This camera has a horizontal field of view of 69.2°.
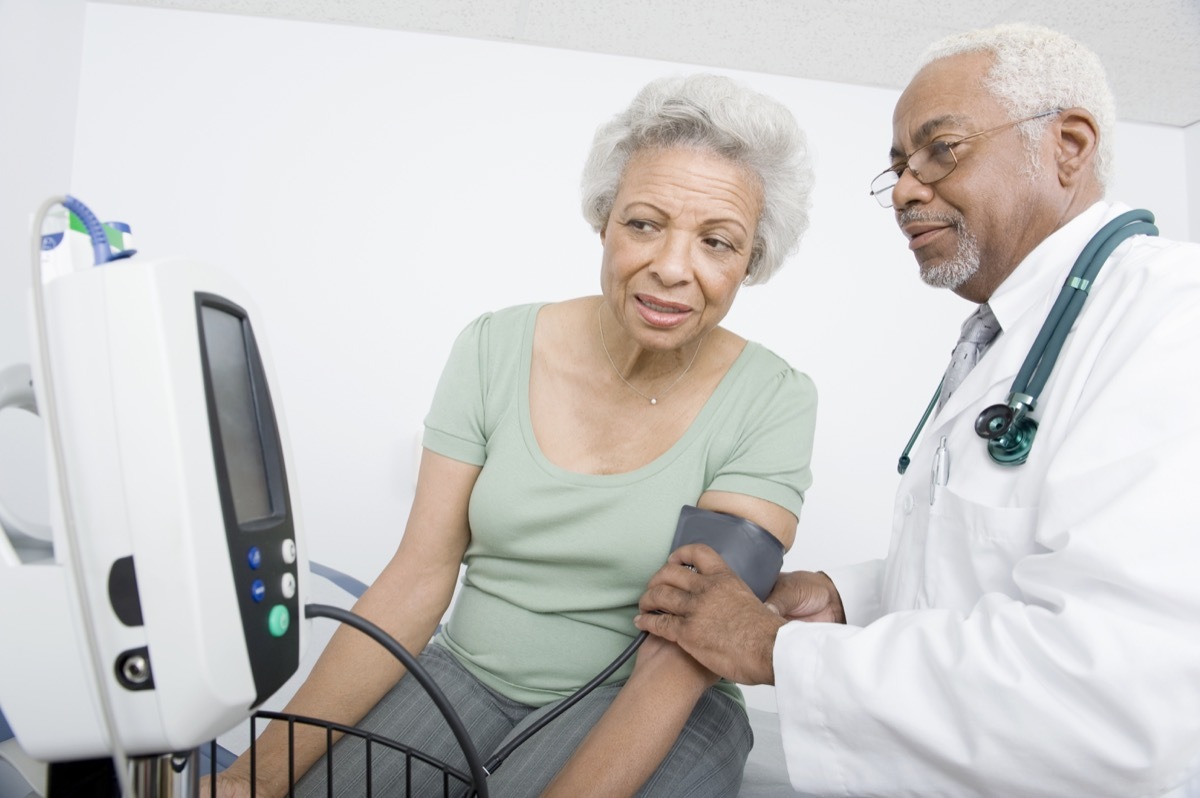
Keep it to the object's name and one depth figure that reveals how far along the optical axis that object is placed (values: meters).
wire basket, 0.76
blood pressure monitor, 0.51
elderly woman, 1.17
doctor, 0.77
